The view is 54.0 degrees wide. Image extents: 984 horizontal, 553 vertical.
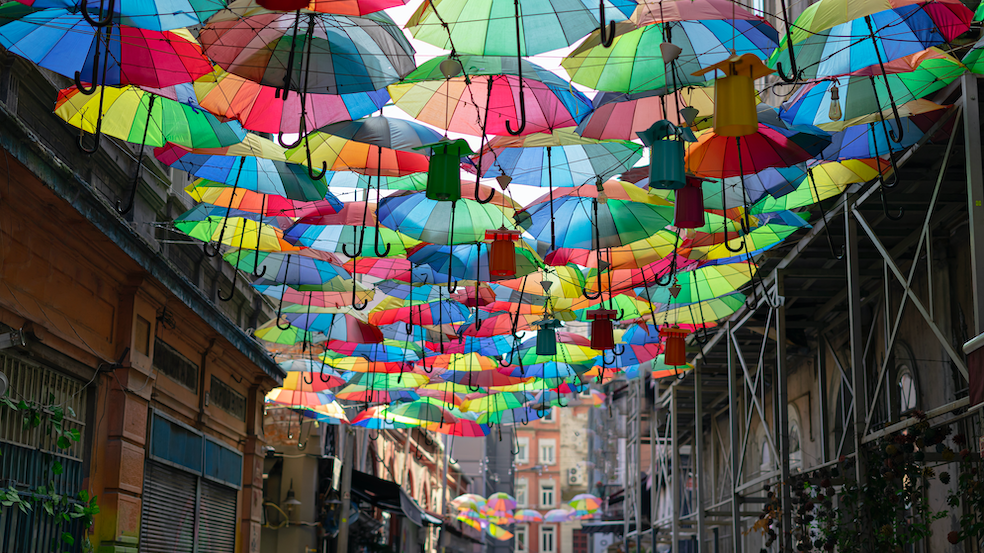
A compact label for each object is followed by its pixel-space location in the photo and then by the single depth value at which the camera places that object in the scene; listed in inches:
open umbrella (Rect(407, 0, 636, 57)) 284.5
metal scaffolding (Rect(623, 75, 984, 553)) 357.1
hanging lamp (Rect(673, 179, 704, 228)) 347.6
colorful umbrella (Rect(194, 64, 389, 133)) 333.1
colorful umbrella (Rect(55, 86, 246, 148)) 342.0
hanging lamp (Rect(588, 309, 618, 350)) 481.7
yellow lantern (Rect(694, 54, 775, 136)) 243.6
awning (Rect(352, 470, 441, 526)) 967.6
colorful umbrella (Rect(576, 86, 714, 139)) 334.0
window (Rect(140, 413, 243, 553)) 470.9
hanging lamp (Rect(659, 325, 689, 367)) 558.4
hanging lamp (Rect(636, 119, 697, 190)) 290.8
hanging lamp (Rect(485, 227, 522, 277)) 387.2
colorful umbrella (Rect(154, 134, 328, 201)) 385.1
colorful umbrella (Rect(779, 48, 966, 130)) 309.7
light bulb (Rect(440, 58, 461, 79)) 294.5
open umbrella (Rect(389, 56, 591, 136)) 327.9
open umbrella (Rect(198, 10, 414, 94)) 282.5
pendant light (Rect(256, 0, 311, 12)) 223.0
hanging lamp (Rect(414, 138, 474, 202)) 319.6
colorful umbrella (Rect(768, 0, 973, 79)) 284.7
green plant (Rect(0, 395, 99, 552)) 322.0
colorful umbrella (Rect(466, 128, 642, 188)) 384.2
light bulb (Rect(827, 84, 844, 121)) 326.3
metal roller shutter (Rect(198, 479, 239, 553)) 568.1
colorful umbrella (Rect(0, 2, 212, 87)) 282.7
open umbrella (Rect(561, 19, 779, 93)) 298.4
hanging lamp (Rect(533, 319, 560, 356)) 510.0
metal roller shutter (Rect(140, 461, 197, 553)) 466.6
